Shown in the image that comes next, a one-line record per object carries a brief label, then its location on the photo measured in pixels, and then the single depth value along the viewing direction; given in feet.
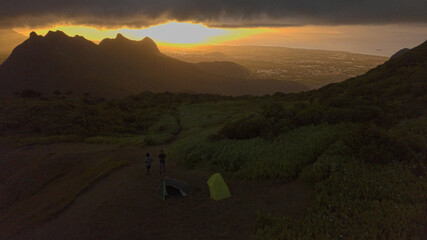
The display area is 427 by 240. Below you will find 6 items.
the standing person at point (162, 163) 56.24
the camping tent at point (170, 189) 46.45
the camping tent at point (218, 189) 45.11
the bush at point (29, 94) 208.54
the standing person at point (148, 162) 55.37
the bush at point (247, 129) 66.90
